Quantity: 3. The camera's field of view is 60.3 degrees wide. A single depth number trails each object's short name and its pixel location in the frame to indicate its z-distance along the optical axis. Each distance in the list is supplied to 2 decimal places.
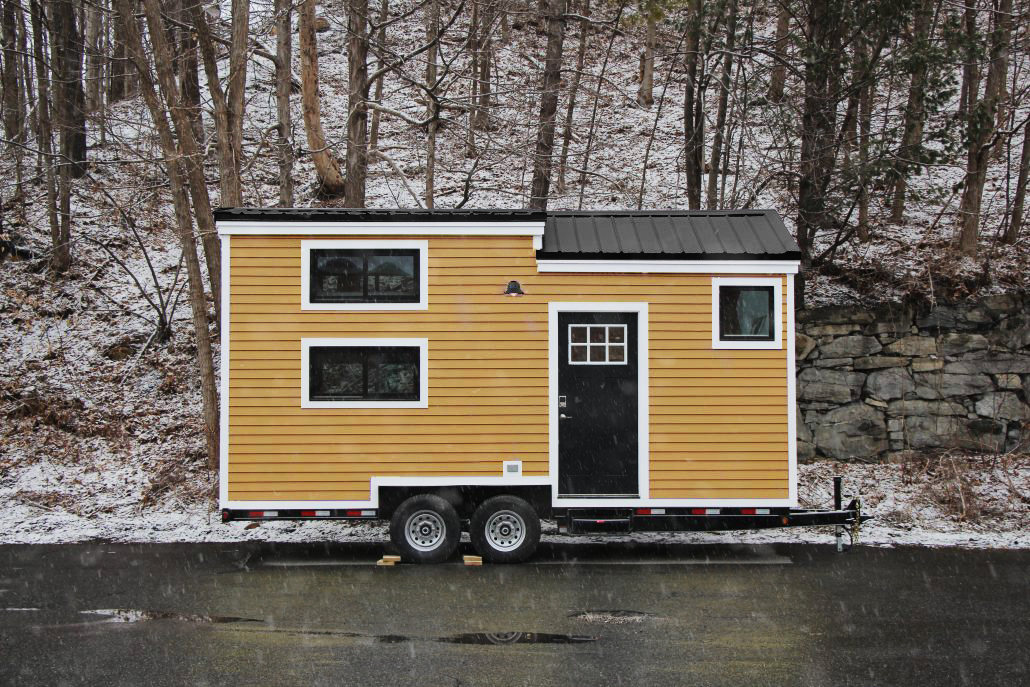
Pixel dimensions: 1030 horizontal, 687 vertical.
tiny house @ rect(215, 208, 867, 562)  9.52
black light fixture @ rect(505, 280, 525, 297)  9.73
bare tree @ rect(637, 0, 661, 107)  24.41
